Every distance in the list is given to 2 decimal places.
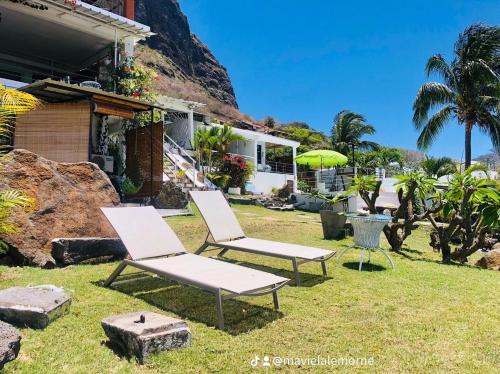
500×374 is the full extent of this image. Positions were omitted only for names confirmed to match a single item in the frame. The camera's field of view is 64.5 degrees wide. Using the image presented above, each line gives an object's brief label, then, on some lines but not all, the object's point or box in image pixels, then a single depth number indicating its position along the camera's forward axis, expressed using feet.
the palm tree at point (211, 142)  68.13
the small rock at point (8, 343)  8.54
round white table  20.54
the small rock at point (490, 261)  24.81
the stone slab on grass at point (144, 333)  9.95
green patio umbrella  63.10
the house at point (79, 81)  34.30
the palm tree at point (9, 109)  15.33
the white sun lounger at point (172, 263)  12.57
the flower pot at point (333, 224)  31.68
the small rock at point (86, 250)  19.04
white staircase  50.08
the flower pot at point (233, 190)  71.82
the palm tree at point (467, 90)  72.33
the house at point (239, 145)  67.29
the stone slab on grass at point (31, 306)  11.57
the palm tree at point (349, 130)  122.62
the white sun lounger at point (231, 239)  18.10
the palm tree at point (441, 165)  102.17
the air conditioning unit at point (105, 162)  38.67
